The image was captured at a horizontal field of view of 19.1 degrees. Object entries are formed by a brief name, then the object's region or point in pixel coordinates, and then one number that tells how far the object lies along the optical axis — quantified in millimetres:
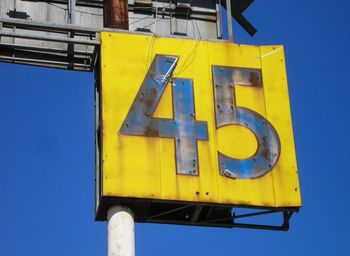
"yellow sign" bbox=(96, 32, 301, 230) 19094
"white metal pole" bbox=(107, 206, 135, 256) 18203
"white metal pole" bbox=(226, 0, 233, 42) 21531
